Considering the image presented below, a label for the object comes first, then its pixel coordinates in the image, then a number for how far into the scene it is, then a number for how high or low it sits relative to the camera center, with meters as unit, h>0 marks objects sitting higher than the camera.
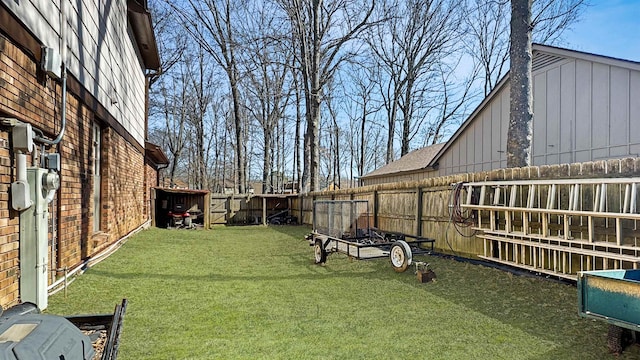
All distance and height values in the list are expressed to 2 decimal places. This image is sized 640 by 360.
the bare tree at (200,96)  27.95 +6.95
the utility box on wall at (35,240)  3.64 -0.64
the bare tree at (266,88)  19.55 +6.35
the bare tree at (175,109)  28.06 +5.87
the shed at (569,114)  8.73 +1.98
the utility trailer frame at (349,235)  7.26 -1.28
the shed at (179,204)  15.99 -1.19
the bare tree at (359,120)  30.54 +5.84
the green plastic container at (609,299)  2.85 -1.01
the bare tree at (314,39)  17.14 +7.16
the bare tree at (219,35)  19.11 +8.35
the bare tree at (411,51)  23.23 +8.95
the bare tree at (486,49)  23.89 +9.28
